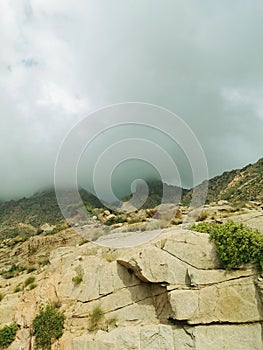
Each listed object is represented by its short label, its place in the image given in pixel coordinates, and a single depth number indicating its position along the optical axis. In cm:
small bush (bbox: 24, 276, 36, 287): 2248
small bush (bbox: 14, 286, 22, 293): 2302
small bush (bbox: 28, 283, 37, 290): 2128
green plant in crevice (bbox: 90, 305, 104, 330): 1761
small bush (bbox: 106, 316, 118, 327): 1723
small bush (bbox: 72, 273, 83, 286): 2006
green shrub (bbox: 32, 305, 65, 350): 1786
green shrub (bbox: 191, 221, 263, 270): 1670
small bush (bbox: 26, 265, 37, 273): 2692
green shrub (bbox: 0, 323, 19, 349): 1875
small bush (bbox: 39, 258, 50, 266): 2604
